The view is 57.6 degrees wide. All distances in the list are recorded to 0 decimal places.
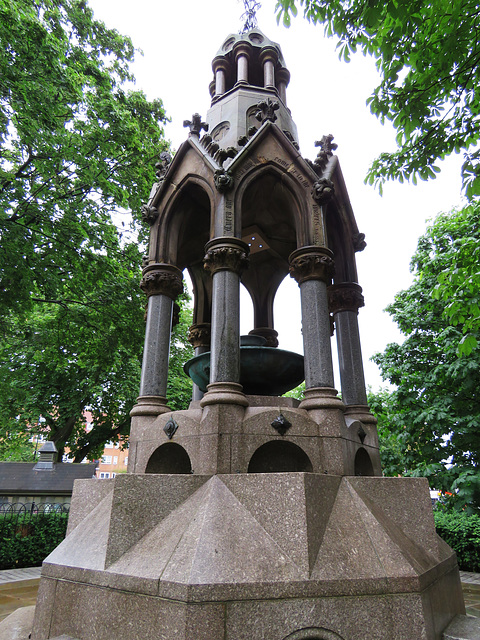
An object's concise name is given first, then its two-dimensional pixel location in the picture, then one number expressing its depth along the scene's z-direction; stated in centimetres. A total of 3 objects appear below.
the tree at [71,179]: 898
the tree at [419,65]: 462
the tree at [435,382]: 1273
